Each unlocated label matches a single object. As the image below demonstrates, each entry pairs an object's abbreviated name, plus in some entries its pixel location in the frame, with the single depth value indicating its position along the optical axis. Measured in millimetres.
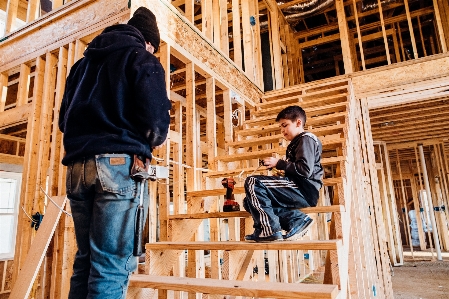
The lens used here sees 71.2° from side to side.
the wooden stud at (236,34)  5626
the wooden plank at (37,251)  2713
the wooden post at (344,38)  6137
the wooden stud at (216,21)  5156
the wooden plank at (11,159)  6668
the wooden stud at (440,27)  5777
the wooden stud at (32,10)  4180
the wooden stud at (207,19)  4596
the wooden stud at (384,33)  5832
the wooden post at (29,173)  3281
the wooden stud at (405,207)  9797
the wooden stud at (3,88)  4147
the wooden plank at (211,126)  4129
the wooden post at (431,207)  8578
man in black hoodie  1365
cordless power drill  2791
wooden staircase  1852
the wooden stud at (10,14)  4434
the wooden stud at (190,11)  4156
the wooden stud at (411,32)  5820
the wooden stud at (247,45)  6035
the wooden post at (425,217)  11875
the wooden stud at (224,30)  5098
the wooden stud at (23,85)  3871
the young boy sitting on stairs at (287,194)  2273
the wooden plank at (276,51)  7168
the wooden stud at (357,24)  6098
